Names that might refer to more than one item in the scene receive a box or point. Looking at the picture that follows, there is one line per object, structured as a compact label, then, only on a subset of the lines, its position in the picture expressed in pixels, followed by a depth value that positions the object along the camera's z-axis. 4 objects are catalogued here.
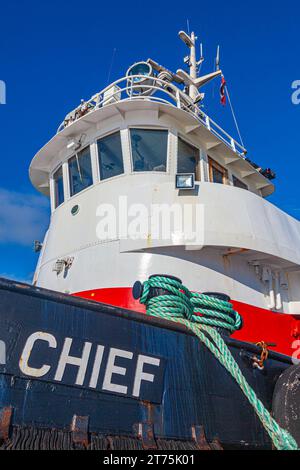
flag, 12.02
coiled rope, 3.29
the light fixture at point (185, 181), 6.28
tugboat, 2.93
